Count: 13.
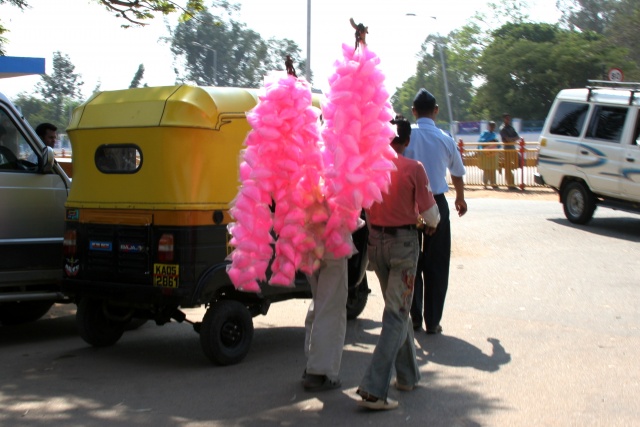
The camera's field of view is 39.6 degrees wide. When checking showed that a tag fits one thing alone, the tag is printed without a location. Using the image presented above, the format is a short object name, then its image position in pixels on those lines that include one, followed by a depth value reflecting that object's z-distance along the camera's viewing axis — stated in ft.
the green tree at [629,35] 216.33
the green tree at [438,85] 362.74
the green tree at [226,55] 218.38
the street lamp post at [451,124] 189.02
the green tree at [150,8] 45.11
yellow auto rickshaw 22.91
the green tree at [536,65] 212.23
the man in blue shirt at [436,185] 26.25
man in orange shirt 18.69
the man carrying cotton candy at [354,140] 18.22
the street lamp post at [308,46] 106.35
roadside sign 69.03
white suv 47.44
